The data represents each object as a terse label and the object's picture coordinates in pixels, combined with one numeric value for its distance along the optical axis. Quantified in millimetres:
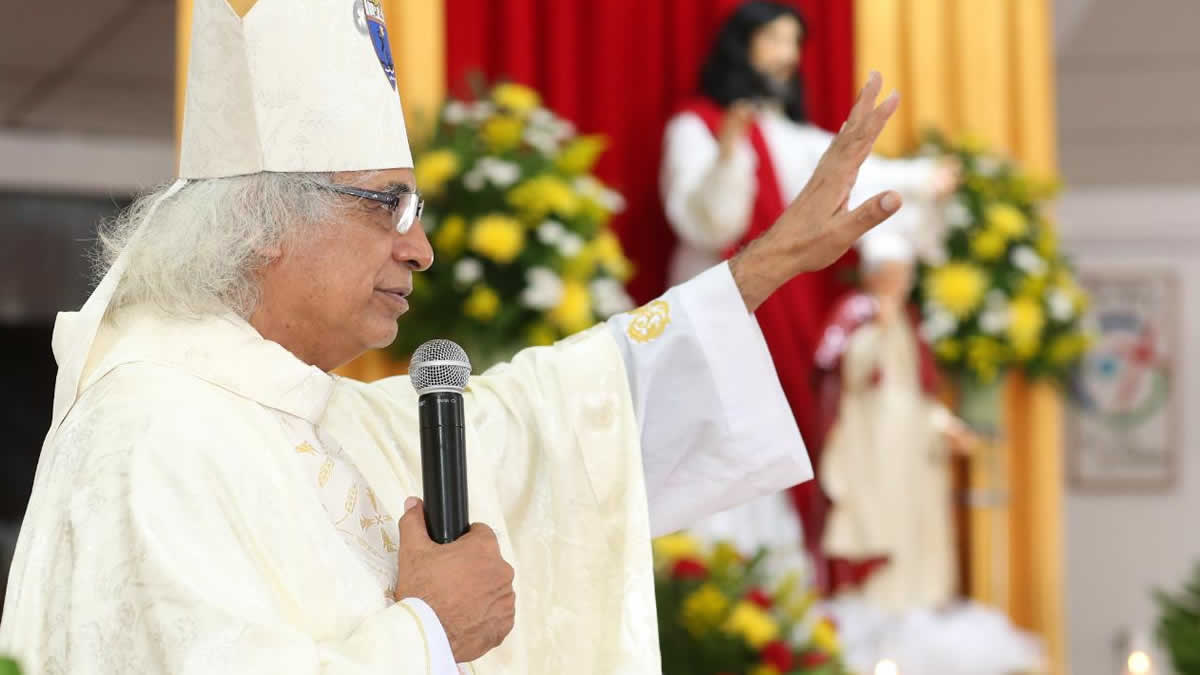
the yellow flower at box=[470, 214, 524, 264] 8594
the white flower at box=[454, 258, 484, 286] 8648
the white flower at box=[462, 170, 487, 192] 8727
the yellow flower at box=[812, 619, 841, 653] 7641
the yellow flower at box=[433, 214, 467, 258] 8734
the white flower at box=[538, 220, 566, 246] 8750
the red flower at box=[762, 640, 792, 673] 7105
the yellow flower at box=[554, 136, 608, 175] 8953
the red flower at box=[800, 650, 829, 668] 7375
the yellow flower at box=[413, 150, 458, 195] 8711
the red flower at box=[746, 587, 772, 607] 7461
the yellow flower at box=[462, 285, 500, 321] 8633
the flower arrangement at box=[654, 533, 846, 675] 7262
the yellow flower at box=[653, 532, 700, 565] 7727
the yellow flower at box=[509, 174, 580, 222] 8750
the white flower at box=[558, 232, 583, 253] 8742
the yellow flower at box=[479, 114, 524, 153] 8922
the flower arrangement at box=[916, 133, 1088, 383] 10398
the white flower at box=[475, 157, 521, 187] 8711
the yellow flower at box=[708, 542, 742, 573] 7789
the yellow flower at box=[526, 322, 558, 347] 8750
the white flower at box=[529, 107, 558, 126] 9062
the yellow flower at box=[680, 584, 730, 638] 7367
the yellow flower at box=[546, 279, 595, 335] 8719
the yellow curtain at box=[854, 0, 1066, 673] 11219
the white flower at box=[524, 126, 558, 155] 8961
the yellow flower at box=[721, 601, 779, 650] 7207
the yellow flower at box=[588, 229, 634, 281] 8977
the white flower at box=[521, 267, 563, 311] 8633
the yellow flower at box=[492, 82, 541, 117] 9016
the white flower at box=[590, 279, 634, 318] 8977
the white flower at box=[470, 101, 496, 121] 9031
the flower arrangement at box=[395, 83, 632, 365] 8695
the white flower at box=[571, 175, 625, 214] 8999
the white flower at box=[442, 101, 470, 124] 8977
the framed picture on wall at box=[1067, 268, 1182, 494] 16672
